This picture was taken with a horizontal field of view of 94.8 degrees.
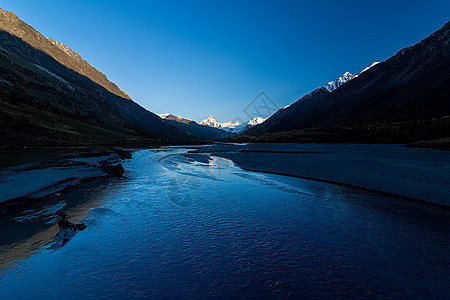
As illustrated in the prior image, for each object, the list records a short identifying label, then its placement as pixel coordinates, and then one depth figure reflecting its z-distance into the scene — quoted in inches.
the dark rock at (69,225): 468.1
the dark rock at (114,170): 1168.1
